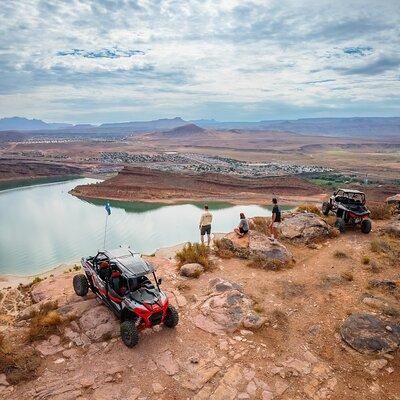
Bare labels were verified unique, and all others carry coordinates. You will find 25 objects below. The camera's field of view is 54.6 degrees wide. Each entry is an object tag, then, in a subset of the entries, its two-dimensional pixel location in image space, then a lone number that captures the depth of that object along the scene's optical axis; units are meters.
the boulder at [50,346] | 8.72
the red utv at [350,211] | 16.06
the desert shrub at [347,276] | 11.74
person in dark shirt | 14.18
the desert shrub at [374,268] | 12.27
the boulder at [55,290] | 11.38
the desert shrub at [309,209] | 19.69
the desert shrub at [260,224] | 16.78
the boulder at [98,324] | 9.21
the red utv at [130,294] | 8.76
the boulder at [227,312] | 9.55
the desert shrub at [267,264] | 12.84
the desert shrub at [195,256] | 13.00
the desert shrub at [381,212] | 18.91
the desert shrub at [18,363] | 7.80
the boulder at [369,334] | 8.60
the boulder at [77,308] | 10.08
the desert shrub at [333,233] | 15.76
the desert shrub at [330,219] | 17.15
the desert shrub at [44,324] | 9.15
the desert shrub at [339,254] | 13.59
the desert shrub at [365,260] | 12.87
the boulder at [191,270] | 12.34
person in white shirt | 14.68
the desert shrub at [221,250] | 13.79
